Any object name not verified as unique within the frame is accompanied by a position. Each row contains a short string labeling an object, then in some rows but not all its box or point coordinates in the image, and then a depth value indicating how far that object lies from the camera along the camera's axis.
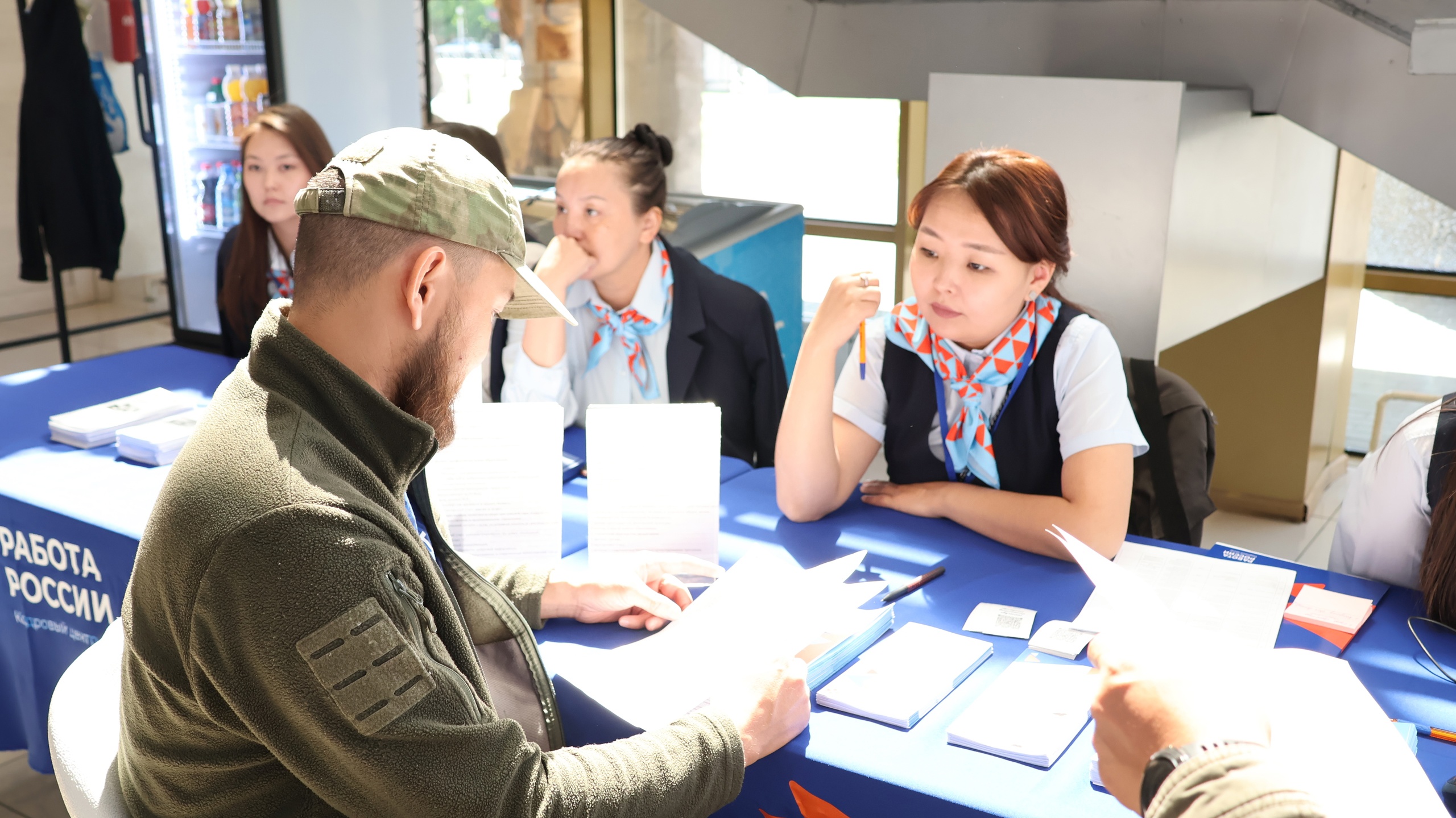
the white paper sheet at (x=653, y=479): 1.79
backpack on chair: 2.32
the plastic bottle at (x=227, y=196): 5.22
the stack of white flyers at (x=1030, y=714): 1.26
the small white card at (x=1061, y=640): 1.49
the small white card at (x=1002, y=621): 1.56
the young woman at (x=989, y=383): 1.93
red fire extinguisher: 5.52
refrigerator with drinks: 4.94
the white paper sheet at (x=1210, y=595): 1.57
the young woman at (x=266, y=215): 3.23
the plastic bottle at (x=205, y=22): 4.97
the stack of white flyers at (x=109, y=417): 2.43
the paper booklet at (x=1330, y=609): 1.59
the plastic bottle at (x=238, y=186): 5.18
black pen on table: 1.69
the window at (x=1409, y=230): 4.61
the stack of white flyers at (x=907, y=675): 1.36
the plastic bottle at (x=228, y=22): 4.92
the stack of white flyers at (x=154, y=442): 2.31
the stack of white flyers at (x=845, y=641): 1.43
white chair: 1.11
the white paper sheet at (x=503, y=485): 1.82
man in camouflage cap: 0.96
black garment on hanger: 4.94
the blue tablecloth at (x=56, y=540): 2.04
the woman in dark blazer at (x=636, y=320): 2.67
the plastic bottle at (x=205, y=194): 5.27
